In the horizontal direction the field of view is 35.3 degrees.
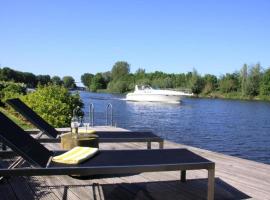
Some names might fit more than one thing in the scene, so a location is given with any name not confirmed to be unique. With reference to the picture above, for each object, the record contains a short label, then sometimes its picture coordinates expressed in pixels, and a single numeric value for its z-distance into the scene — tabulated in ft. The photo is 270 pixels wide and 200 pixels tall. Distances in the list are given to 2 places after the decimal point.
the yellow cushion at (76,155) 11.49
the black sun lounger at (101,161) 10.75
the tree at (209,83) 250.98
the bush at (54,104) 36.94
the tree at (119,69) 319.94
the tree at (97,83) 315.78
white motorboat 169.07
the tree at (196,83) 248.52
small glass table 15.76
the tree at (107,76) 324.13
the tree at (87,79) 356.36
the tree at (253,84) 228.18
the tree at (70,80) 322.55
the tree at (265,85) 222.89
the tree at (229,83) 240.94
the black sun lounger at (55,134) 17.19
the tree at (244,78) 230.46
